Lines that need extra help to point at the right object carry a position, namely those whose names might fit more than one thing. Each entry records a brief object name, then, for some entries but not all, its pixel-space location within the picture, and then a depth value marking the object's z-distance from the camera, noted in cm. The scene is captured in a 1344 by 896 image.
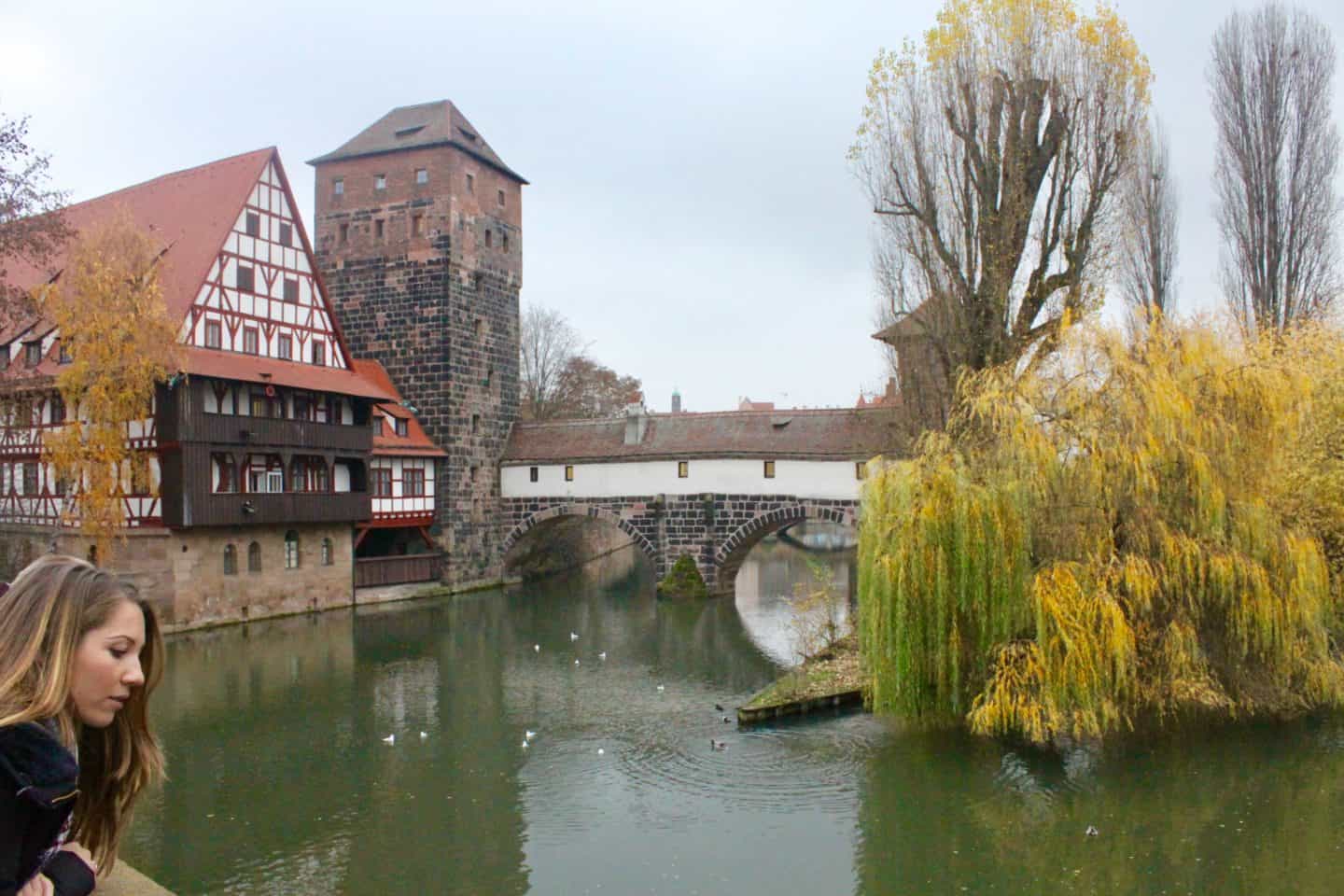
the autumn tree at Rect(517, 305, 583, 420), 4475
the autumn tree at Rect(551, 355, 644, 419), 4488
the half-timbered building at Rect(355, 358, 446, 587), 2645
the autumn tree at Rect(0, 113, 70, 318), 1405
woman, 174
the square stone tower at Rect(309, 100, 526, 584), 2823
